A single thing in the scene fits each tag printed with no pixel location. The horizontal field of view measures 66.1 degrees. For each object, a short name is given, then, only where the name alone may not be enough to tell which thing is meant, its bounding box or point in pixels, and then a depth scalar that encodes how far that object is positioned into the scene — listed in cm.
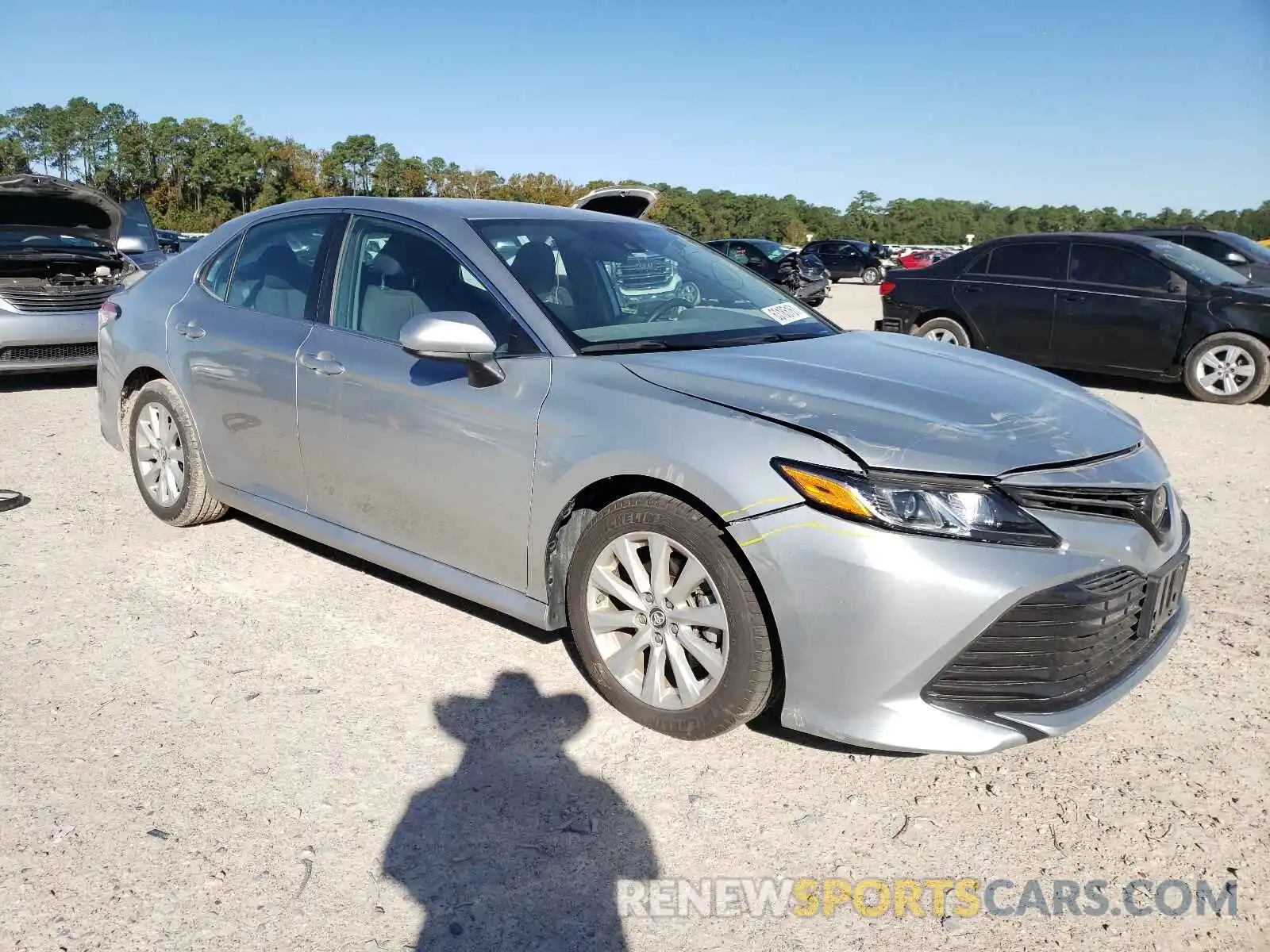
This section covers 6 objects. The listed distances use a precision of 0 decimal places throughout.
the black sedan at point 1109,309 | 891
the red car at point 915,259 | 3672
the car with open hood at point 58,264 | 827
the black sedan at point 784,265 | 1977
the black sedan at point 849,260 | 3700
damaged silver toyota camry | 251
